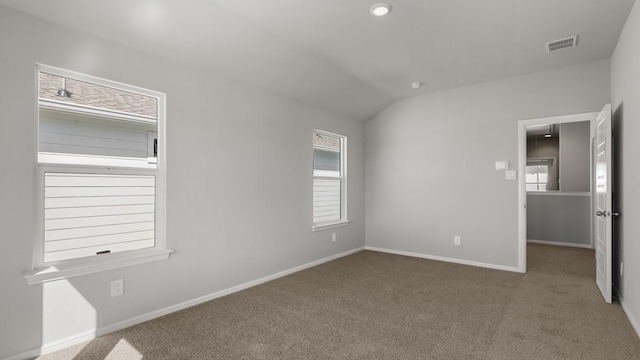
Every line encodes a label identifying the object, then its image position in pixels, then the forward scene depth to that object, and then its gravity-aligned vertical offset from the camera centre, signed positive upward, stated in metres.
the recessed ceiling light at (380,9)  2.58 +1.40
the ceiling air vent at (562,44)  3.19 +1.41
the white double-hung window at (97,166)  2.30 +0.10
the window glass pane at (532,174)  8.85 +0.22
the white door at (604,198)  2.99 -0.15
